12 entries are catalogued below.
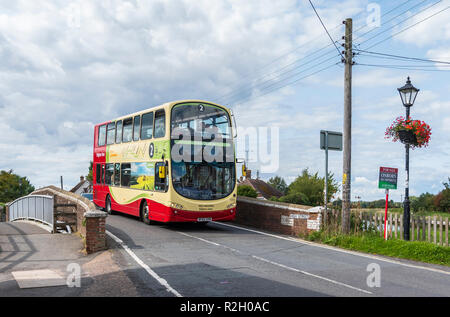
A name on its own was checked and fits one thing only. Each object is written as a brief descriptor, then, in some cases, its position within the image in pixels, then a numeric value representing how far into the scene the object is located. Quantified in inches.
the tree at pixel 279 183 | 4227.4
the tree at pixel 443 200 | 1382.9
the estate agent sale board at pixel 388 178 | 569.9
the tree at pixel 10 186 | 3363.7
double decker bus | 606.5
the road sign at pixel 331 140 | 609.9
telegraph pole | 597.3
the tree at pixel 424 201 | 1539.1
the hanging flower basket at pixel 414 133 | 580.1
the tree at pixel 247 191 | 1747.0
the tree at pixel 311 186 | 2198.6
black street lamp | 569.0
